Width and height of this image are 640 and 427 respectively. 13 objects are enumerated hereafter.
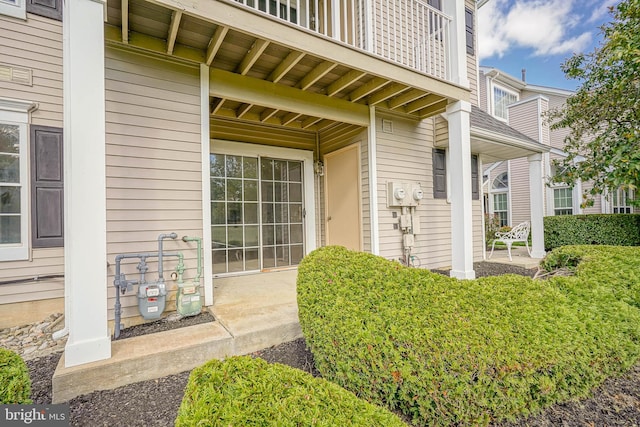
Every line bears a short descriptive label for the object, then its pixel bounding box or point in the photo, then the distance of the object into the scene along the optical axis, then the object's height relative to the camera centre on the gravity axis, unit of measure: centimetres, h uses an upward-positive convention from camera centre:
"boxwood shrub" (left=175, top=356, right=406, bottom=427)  94 -63
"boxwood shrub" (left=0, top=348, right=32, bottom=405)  121 -68
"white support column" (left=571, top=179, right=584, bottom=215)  940 +43
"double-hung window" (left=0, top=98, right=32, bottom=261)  288 +42
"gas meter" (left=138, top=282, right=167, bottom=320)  253 -69
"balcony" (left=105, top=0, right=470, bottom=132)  259 +171
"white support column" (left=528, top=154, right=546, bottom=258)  633 +16
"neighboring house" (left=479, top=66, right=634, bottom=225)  971 +188
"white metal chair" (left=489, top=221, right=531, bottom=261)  655 -49
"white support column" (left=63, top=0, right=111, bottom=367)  194 +25
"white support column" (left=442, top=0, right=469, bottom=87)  410 +245
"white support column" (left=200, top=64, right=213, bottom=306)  308 +35
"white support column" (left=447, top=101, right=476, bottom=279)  407 +32
